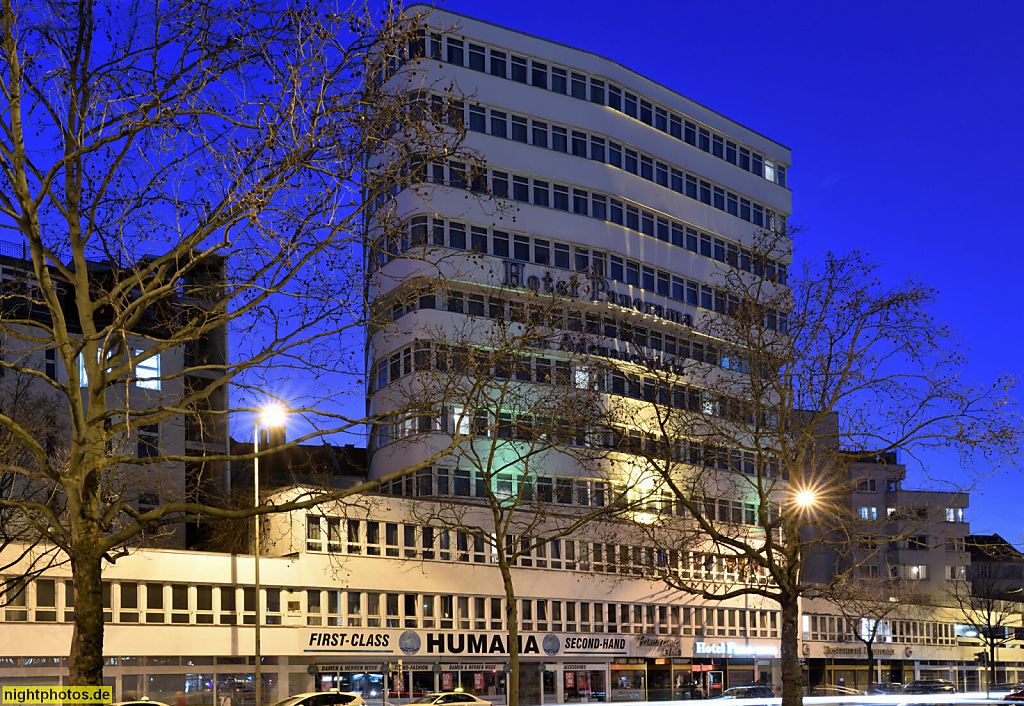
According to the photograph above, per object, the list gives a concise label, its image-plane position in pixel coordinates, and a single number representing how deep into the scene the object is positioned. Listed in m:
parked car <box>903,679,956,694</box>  78.06
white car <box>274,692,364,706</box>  30.82
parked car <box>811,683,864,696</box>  72.88
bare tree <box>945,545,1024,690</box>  96.44
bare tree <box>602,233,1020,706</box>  32.16
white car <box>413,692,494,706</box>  40.66
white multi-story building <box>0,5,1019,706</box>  47.19
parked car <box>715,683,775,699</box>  64.81
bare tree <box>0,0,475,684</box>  13.26
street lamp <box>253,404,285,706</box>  31.00
